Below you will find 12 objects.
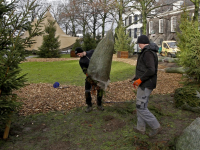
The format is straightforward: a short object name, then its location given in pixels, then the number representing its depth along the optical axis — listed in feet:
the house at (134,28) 159.40
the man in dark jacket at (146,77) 11.97
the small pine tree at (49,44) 70.23
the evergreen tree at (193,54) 23.12
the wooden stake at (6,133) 12.24
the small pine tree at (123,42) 68.95
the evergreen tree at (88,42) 78.79
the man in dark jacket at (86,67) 16.79
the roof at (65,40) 93.64
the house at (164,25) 117.50
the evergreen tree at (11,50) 10.47
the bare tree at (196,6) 47.36
